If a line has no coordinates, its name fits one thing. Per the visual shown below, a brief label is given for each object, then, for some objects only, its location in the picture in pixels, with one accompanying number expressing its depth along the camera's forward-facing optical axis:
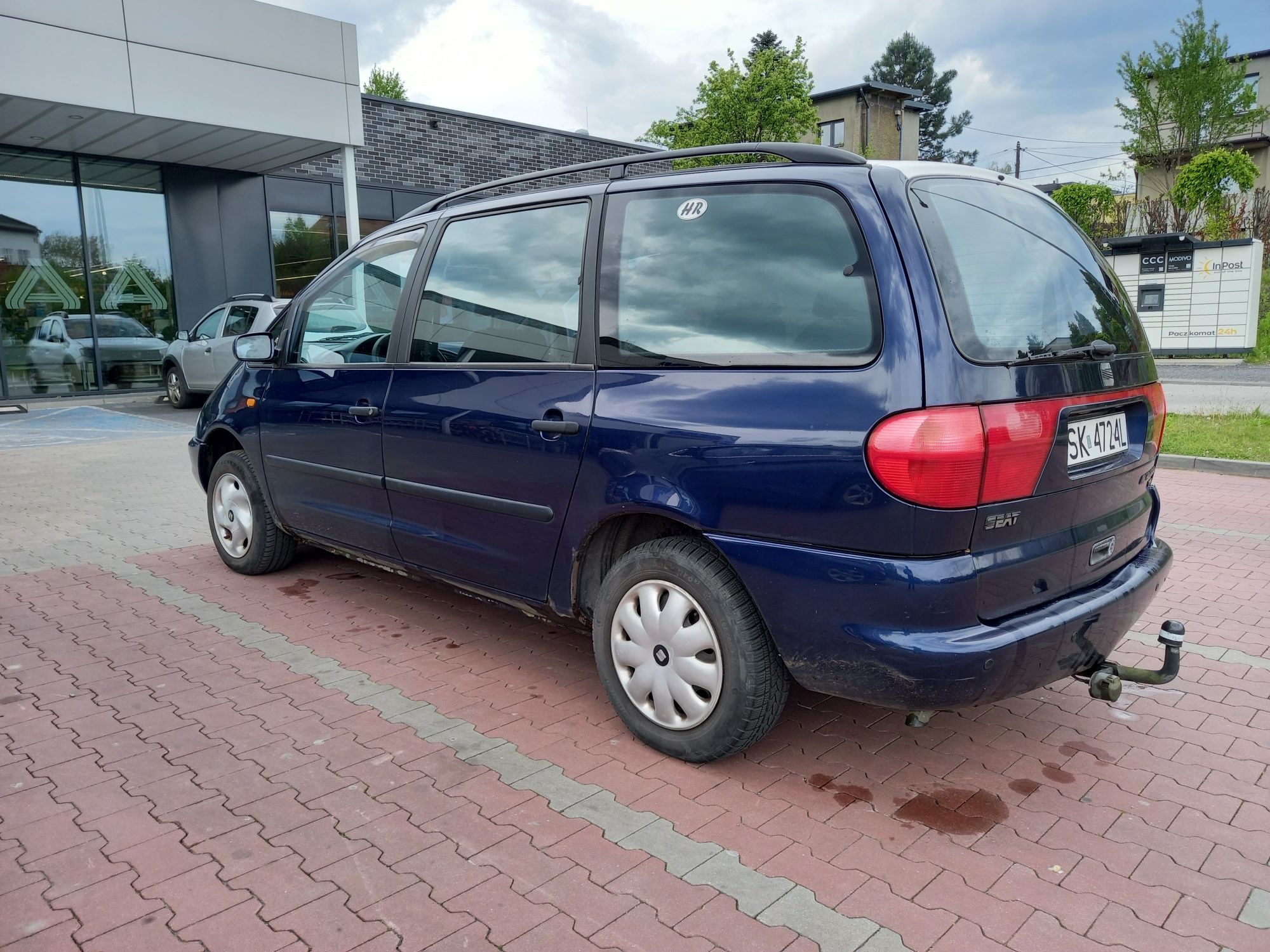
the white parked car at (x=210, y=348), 13.69
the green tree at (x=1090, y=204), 25.36
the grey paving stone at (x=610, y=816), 2.70
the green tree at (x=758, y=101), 26.64
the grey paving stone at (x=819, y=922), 2.21
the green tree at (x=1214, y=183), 22.38
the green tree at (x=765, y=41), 56.97
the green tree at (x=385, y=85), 54.19
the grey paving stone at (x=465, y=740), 3.20
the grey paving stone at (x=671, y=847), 2.54
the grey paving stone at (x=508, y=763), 3.03
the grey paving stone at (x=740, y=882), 2.37
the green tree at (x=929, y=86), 63.44
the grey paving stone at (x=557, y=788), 2.86
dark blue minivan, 2.48
